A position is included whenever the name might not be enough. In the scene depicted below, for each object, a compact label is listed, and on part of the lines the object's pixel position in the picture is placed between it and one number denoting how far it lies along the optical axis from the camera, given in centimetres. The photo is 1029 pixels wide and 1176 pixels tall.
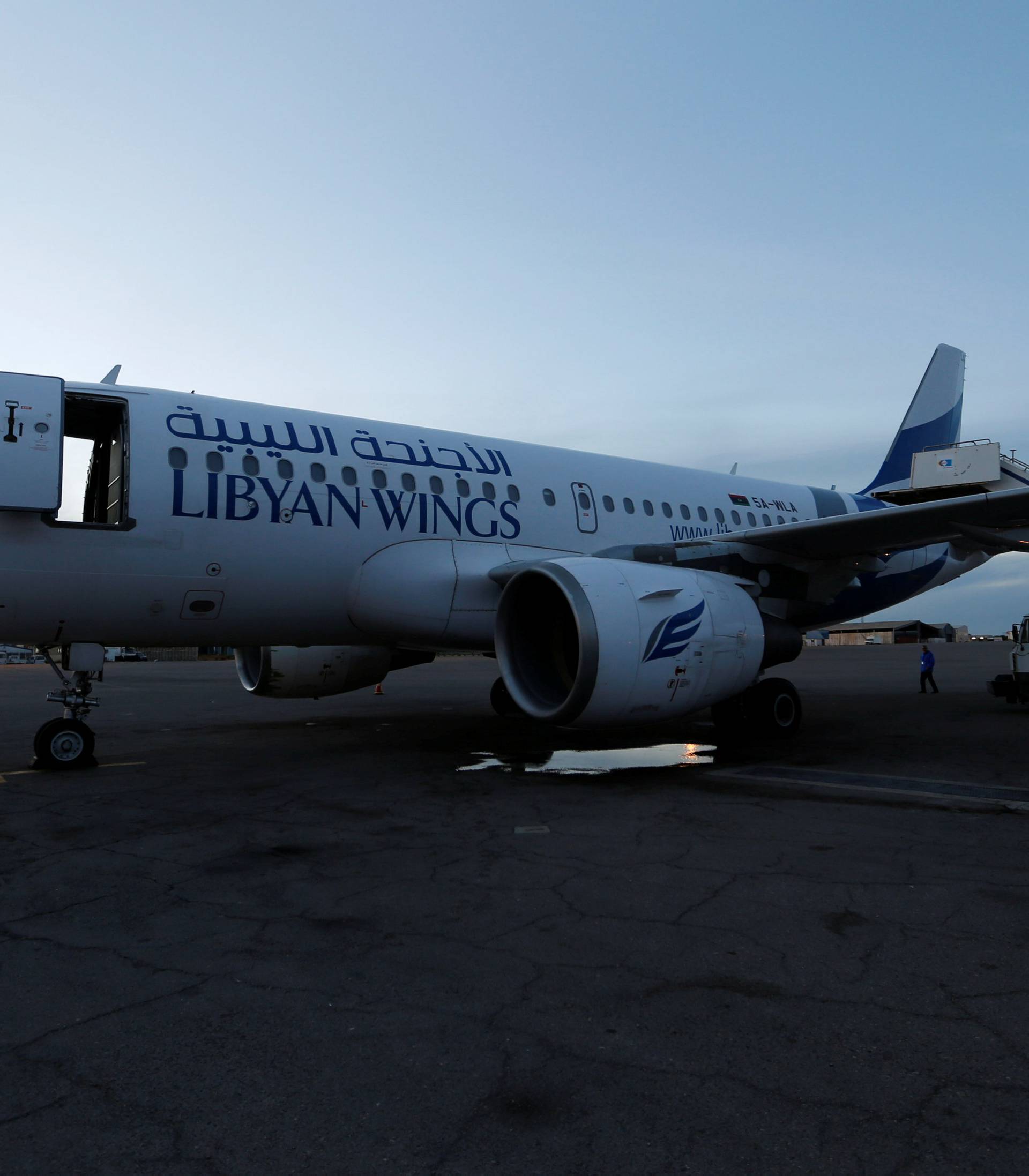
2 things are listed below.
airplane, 752
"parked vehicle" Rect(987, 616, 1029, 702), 1532
